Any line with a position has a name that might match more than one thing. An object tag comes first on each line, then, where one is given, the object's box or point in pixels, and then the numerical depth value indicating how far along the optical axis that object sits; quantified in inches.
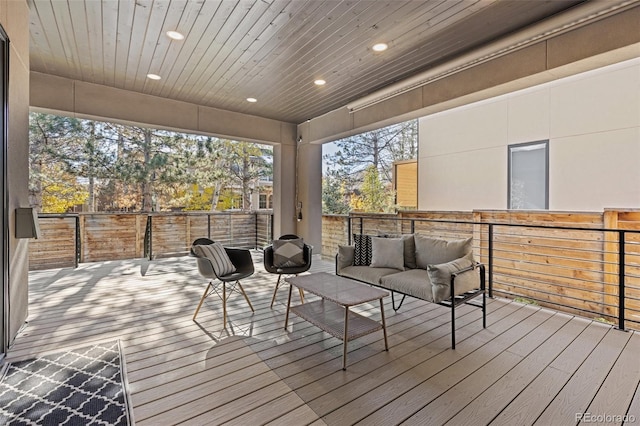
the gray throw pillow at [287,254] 152.5
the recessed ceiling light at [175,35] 121.1
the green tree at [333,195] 374.4
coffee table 93.0
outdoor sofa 106.4
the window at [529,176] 193.6
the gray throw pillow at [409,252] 139.8
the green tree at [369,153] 358.0
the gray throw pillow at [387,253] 137.9
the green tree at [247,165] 347.9
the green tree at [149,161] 289.3
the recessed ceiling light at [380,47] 128.8
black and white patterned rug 67.7
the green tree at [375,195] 301.3
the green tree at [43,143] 252.7
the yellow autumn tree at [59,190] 256.4
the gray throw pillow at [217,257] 125.6
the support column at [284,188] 255.8
